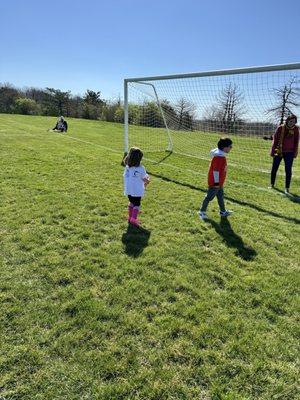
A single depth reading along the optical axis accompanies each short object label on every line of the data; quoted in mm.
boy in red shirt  6046
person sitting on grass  22984
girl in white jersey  5855
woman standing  8352
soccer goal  9039
